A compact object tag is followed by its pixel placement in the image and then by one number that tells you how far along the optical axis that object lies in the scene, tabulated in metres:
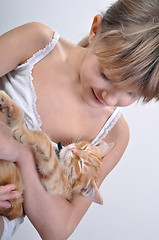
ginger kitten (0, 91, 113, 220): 1.00
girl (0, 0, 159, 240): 0.98
